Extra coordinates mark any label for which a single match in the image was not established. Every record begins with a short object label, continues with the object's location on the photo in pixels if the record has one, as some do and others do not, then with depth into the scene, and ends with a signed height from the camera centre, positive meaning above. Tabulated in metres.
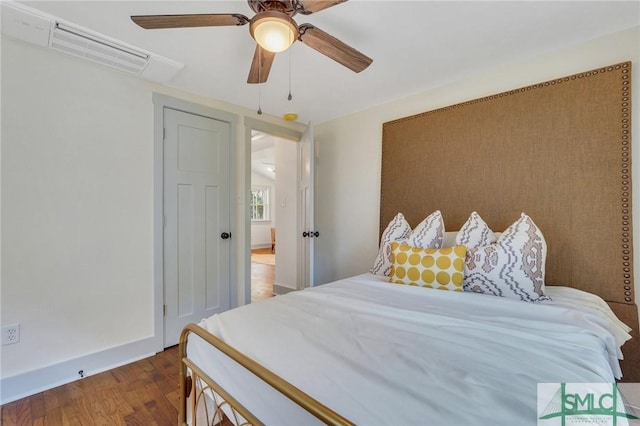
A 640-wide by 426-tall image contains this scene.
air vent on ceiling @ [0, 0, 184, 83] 1.67 +1.12
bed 0.79 -0.47
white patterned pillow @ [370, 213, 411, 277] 2.15 -0.21
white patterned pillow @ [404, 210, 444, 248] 1.94 -0.15
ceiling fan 1.26 +0.89
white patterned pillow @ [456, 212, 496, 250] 1.80 -0.14
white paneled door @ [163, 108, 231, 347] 2.58 -0.06
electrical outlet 1.81 -0.78
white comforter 0.73 -0.47
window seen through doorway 9.24 +0.30
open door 3.06 +0.06
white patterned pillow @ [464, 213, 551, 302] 1.54 -0.30
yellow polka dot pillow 1.67 -0.33
